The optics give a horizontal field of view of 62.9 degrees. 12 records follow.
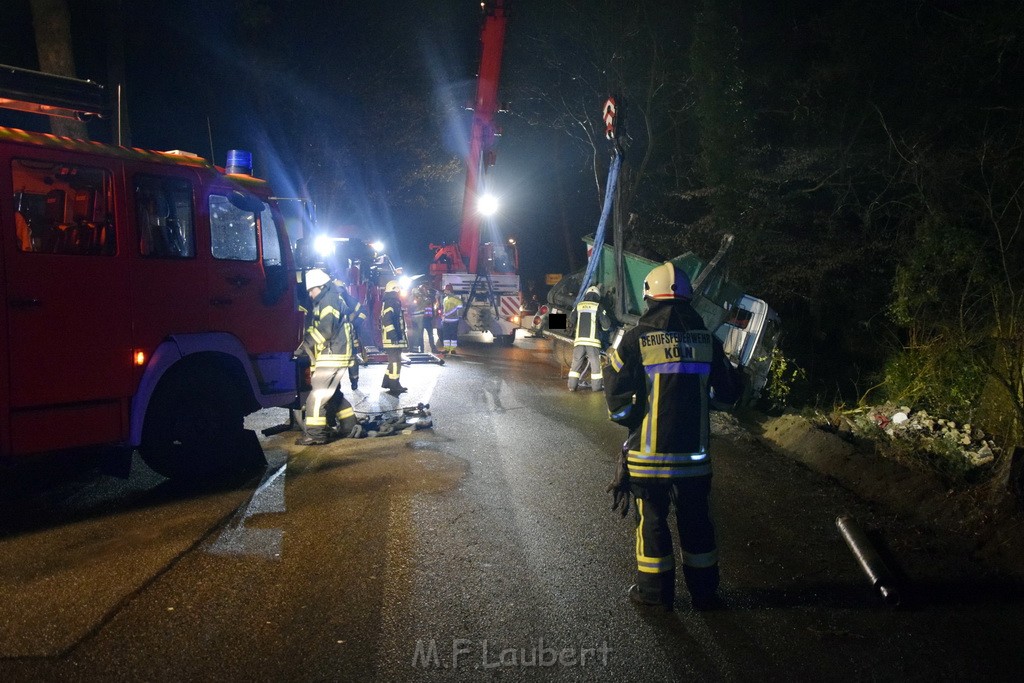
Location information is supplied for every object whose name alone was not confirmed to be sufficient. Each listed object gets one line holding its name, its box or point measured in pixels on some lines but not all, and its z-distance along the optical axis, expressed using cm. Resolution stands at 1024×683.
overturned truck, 1091
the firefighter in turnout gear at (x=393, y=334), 1184
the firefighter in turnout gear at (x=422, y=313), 1791
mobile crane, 2000
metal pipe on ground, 444
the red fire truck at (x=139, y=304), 552
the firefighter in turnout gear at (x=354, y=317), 880
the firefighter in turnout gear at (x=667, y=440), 431
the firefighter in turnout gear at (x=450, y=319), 1920
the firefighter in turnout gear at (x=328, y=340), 856
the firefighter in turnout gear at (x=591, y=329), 1073
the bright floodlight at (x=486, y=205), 2159
